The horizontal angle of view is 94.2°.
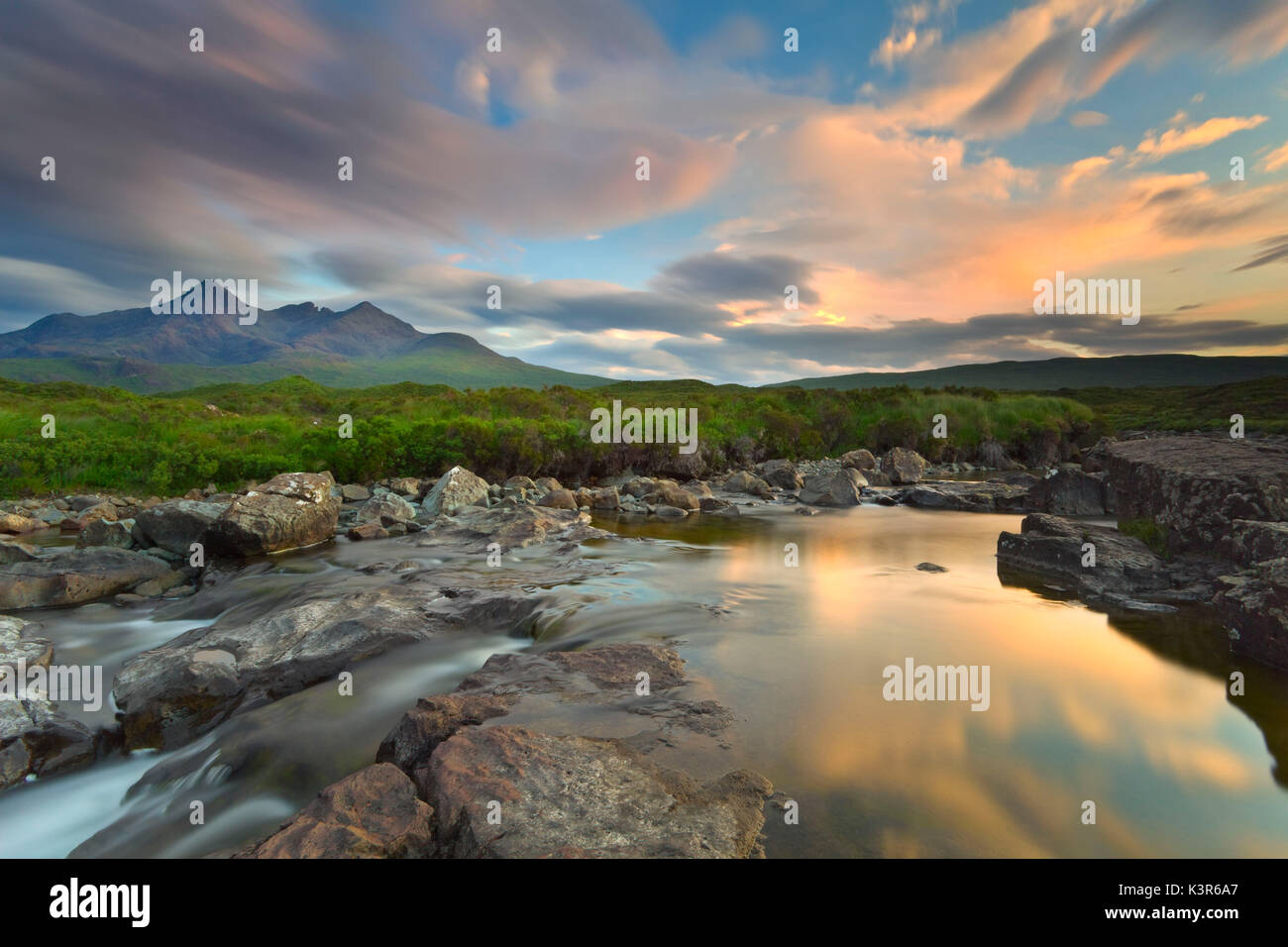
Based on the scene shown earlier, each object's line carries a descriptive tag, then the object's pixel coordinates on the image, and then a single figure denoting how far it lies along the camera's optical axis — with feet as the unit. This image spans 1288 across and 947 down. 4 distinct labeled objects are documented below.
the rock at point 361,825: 11.83
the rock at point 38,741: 19.60
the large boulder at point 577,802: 12.26
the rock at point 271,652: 22.77
